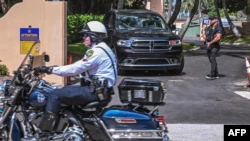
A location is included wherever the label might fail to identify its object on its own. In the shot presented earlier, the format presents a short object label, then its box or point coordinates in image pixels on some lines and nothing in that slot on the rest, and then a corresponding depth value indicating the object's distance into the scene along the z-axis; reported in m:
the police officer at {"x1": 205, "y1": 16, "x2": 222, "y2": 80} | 13.41
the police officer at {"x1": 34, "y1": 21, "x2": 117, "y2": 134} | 5.57
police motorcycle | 5.61
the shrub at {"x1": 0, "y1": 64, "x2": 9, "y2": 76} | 13.15
